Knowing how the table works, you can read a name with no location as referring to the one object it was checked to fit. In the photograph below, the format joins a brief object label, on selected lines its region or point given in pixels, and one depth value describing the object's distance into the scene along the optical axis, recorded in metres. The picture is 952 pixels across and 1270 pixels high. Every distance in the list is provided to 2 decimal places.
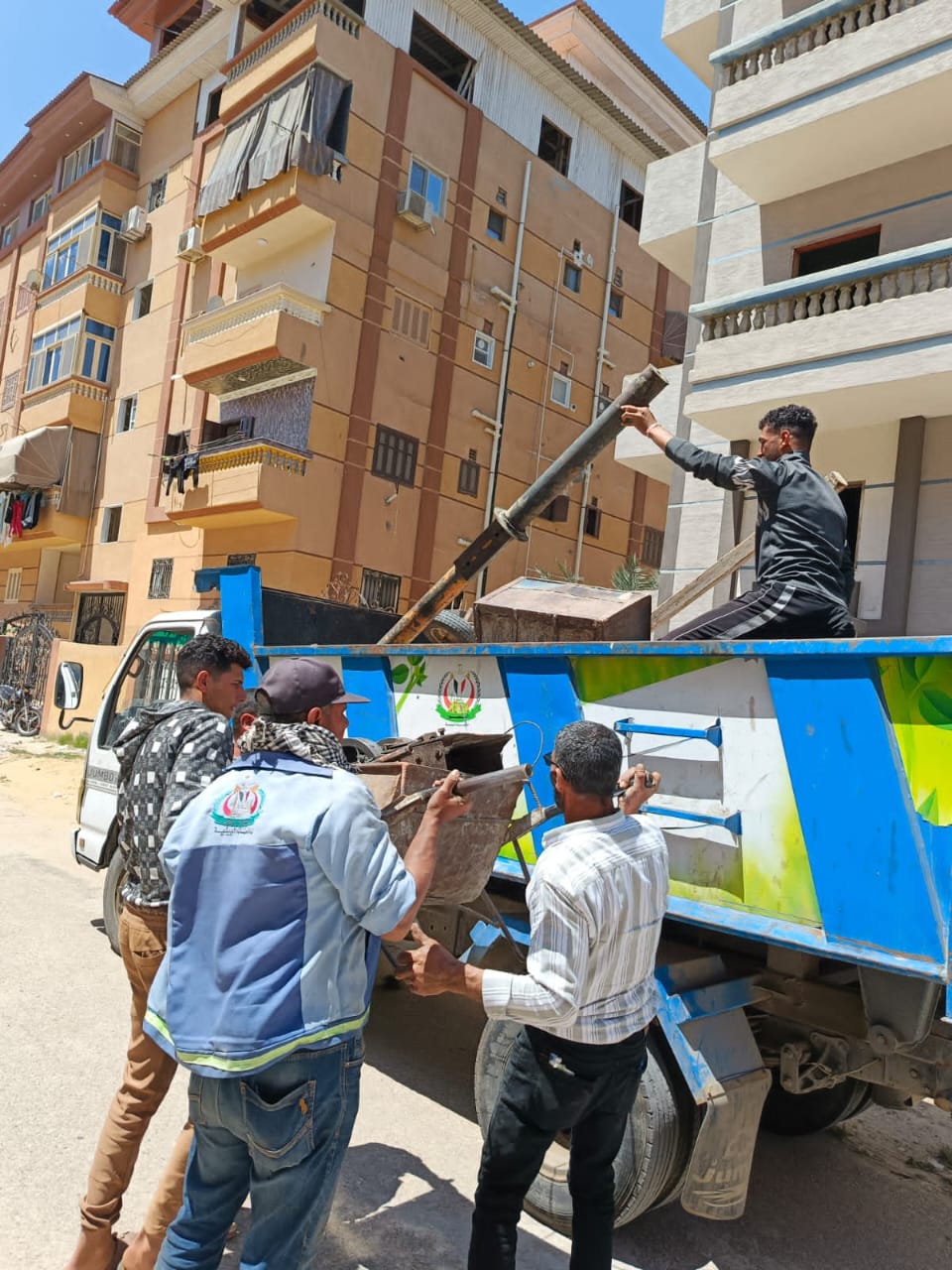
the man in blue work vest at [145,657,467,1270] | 2.02
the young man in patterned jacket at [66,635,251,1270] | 2.77
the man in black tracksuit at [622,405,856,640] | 3.64
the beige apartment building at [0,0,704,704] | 17.89
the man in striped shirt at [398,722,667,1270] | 2.34
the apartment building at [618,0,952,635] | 8.49
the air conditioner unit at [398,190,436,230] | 18.75
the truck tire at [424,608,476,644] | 5.71
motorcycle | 20.84
